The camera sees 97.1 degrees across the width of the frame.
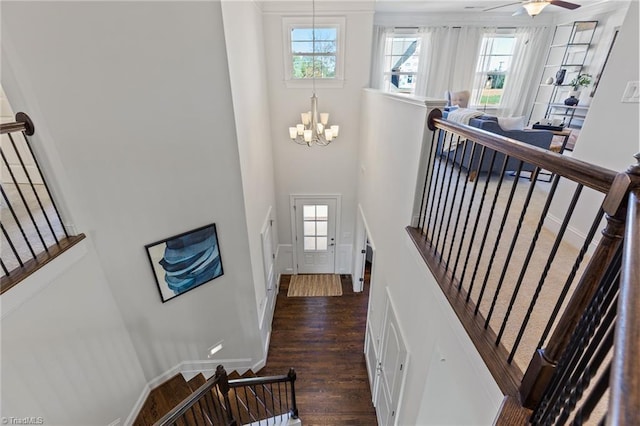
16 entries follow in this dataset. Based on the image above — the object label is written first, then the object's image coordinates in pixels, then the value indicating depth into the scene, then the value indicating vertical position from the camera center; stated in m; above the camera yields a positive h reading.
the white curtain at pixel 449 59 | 6.27 +0.54
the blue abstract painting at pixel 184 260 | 3.07 -1.84
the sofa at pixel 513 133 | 3.66 -0.57
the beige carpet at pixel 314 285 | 5.98 -4.03
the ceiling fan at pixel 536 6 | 3.71 +0.98
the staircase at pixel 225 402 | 2.86 -3.53
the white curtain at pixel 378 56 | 6.23 +0.58
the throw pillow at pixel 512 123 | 3.84 -0.47
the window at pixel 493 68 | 6.52 +0.37
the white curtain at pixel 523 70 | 6.46 +0.33
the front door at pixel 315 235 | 5.91 -3.02
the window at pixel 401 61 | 6.38 +0.49
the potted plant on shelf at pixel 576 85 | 5.63 +0.01
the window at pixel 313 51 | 4.60 +0.50
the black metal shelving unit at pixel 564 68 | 5.75 +0.35
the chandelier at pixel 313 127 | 4.14 -0.60
